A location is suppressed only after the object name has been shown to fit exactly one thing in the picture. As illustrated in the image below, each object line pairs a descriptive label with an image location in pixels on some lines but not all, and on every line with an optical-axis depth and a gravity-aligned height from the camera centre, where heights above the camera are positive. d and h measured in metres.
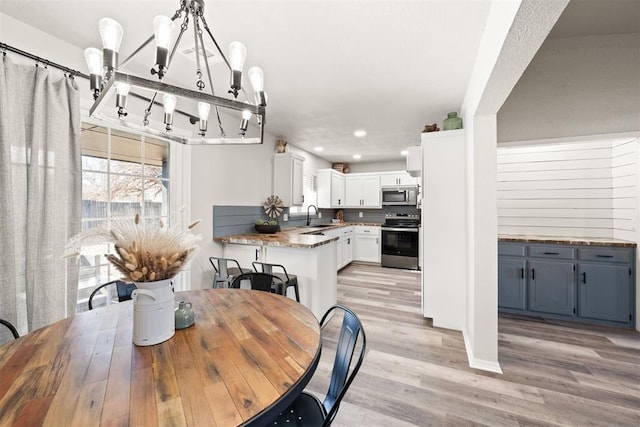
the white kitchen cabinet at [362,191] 6.18 +0.57
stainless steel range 5.34 -0.55
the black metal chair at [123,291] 1.84 -0.53
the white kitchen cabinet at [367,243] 5.86 -0.62
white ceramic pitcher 1.04 -0.39
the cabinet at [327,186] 5.93 +0.64
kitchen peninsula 2.67 -0.45
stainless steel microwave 5.80 +0.43
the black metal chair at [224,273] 2.52 -0.59
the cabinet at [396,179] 5.90 +0.80
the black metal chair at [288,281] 2.43 -0.62
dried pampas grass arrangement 1.00 -0.13
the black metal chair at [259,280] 2.00 -0.50
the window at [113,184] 2.12 +0.27
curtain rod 1.57 +0.98
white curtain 1.54 +0.14
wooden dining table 0.70 -0.51
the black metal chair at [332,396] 1.04 -0.76
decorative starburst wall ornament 4.07 +0.13
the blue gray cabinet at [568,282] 2.72 -0.70
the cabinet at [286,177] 4.19 +0.59
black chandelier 0.98 +0.60
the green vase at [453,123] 2.80 +0.98
